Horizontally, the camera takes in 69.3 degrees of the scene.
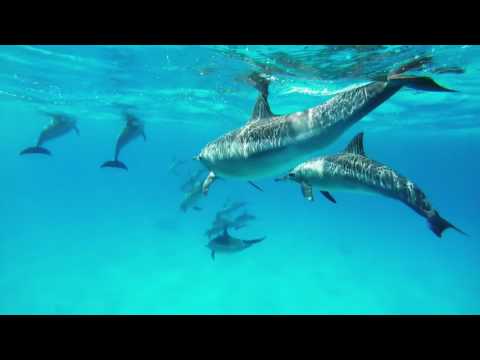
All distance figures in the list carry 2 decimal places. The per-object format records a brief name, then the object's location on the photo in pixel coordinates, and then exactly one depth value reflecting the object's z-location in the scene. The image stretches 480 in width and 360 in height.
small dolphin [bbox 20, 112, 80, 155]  16.70
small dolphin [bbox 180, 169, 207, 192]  19.68
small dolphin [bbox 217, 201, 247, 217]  20.70
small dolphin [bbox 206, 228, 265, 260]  12.10
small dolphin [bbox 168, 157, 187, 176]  23.86
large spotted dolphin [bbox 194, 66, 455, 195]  4.68
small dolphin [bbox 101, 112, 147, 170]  15.73
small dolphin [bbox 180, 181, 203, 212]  16.96
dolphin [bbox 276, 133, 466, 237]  4.89
